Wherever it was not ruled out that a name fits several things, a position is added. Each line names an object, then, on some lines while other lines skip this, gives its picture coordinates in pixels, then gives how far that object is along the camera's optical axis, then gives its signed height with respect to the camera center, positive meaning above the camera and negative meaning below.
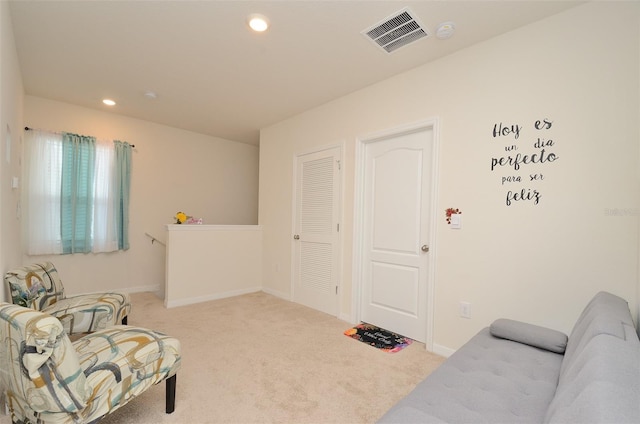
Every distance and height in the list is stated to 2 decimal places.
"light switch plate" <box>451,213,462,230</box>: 2.42 -0.05
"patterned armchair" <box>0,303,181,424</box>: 1.23 -0.76
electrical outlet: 2.36 -0.75
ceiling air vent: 2.08 +1.35
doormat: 2.65 -1.17
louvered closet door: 3.50 -0.24
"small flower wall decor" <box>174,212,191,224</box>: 4.08 -0.13
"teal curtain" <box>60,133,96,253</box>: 3.74 +0.17
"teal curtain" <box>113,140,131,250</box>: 4.14 +0.26
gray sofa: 0.75 -0.72
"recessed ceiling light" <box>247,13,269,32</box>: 2.08 +1.33
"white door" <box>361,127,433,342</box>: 2.74 -0.18
